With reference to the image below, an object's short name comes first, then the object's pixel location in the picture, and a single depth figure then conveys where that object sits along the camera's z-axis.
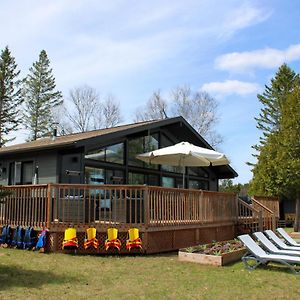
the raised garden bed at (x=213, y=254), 8.86
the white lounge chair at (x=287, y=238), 10.84
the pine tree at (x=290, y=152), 19.61
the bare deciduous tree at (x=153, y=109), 37.38
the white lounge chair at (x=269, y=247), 9.09
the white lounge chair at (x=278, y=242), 9.96
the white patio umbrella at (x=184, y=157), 13.12
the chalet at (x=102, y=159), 13.03
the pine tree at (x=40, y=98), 38.66
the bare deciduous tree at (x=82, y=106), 39.37
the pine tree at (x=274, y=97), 35.44
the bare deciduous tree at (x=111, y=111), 39.59
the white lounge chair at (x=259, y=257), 7.97
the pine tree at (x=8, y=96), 37.88
